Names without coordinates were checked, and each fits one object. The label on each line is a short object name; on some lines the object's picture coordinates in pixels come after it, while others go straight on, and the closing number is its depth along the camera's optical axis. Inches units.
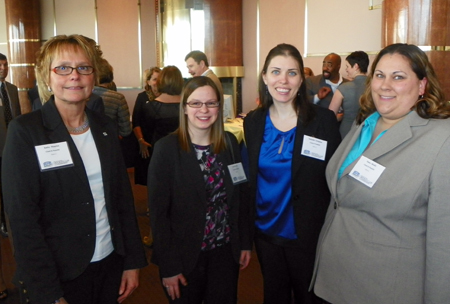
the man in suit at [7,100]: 170.1
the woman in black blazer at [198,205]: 74.4
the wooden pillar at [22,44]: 320.2
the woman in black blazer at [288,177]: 79.7
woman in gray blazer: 57.5
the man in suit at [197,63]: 207.3
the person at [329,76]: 192.2
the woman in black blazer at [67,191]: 55.1
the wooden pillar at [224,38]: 281.9
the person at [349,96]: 153.3
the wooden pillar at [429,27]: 152.9
